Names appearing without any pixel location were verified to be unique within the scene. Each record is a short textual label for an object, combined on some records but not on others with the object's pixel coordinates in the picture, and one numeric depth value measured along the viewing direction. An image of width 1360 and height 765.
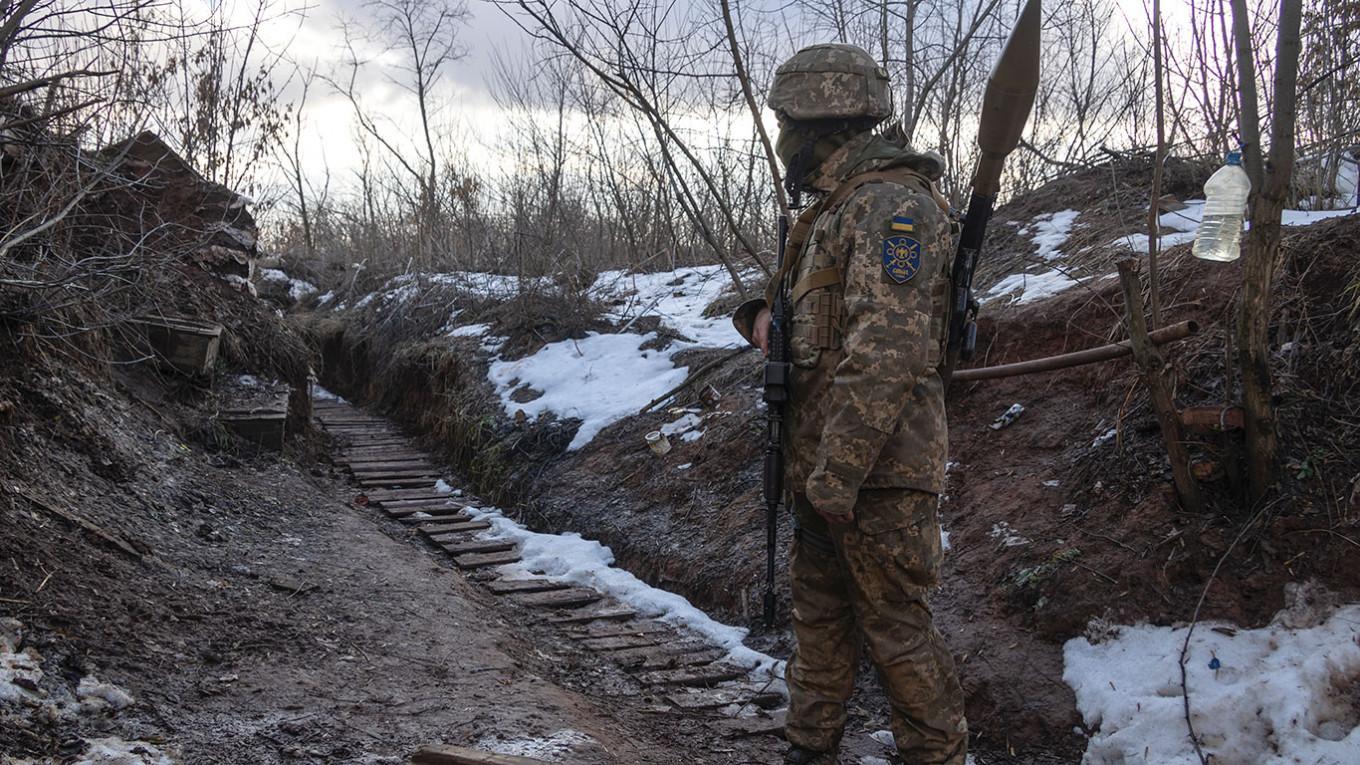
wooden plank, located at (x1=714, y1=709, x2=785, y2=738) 3.73
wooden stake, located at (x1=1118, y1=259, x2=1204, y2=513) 3.55
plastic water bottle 3.46
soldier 2.75
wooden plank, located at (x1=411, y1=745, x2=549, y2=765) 2.84
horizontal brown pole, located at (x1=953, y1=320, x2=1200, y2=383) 3.53
